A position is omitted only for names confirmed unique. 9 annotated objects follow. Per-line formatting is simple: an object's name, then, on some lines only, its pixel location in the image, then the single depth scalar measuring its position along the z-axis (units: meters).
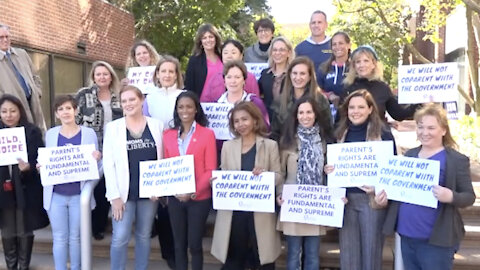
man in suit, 5.40
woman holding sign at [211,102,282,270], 4.12
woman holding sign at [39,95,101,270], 4.36
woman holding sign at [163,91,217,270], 4.16
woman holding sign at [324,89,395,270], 3.92
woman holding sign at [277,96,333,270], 4.10
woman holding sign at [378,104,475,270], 3.37
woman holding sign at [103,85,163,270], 4.21
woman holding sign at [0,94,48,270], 4.54
